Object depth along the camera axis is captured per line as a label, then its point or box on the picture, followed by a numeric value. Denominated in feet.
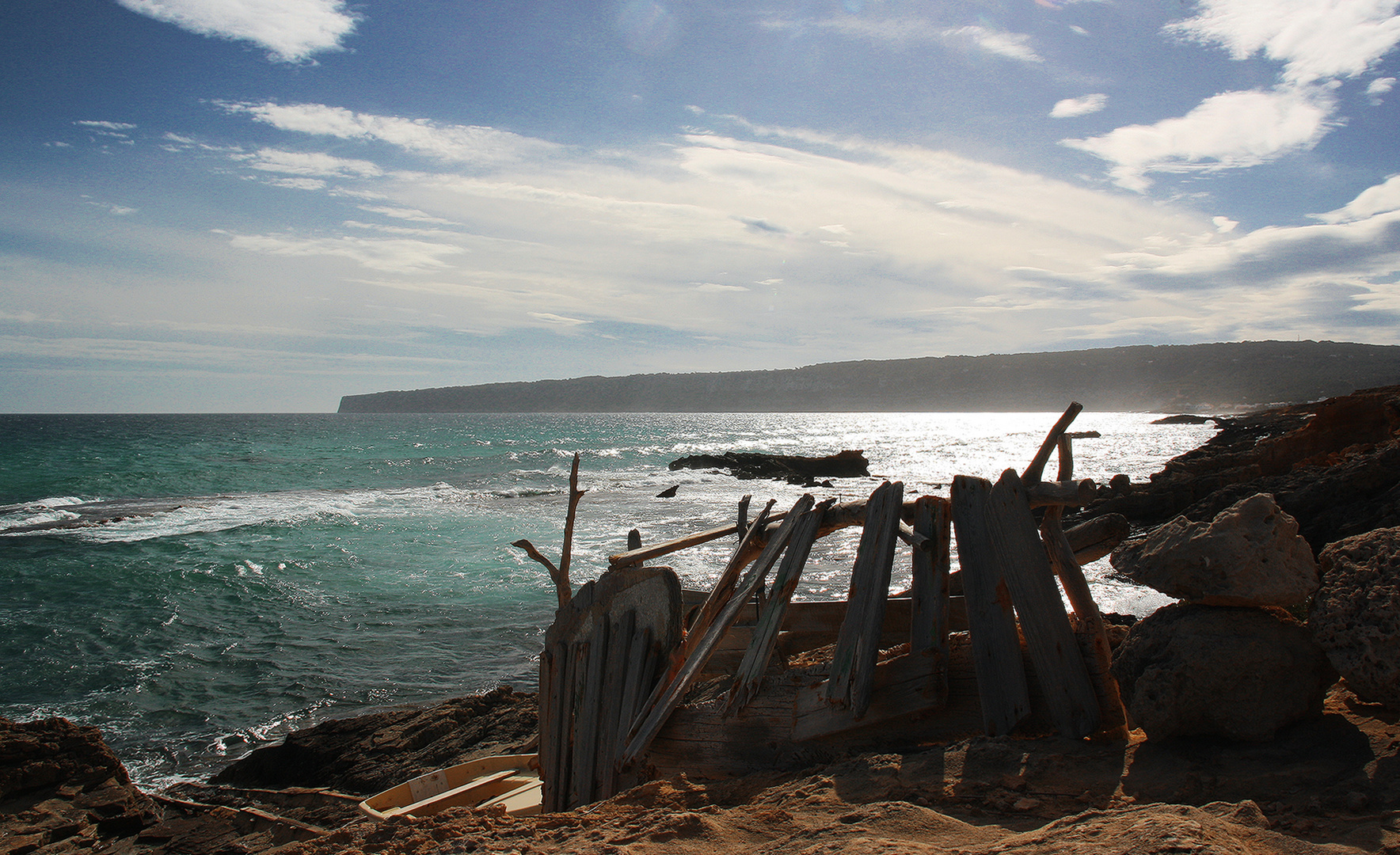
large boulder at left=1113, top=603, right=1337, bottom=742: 10.87
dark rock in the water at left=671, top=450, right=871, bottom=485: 134.82
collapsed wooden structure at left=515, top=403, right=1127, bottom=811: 13.15
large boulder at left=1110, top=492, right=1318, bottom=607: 11.12
